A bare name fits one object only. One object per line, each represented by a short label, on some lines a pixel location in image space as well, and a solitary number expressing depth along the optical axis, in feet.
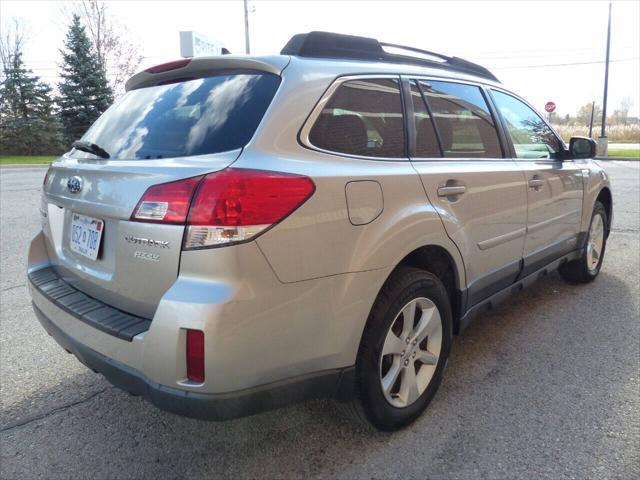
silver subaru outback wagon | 5.89
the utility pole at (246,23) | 88.25
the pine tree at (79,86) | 102.83
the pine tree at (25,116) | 106.93
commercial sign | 83.41
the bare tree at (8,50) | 124.57
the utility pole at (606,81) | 82.07
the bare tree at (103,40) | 120.26
